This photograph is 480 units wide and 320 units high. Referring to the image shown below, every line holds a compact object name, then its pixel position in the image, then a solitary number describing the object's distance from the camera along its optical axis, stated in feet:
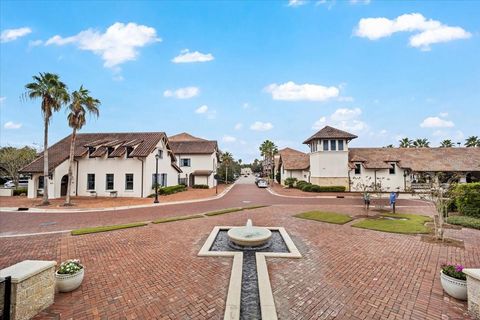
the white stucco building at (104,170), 84.28
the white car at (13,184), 118.67
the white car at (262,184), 146.72
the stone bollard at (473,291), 16.16
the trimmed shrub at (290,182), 140.39
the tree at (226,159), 176.87
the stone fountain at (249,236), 30.40
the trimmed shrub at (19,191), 93.71
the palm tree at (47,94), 66.49
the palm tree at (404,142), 190.45
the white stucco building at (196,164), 142.31
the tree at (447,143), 196.27
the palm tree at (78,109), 70.18
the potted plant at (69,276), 19.12
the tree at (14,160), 110.22
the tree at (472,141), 190.65
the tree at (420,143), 207.58
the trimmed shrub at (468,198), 49.87
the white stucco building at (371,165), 112.47
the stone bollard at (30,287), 15.17
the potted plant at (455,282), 18.02
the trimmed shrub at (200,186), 138.82
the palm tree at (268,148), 199.72
